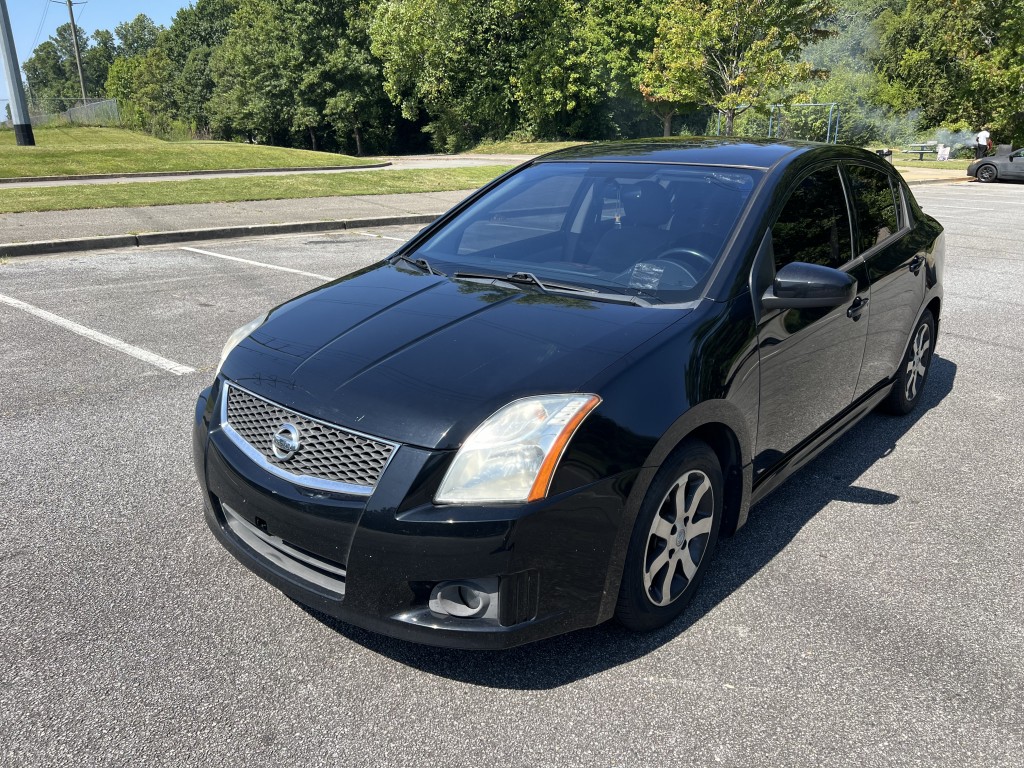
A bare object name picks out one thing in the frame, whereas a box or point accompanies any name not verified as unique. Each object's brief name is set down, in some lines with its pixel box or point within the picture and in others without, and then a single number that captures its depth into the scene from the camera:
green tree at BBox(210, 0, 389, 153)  49.44
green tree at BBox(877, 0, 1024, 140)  35.94
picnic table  41.13
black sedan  2.35
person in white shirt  35.41
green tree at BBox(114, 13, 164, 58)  152.62
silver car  27.67
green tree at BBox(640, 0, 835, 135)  29.69
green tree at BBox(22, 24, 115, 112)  151.75
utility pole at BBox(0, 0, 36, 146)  21.17
